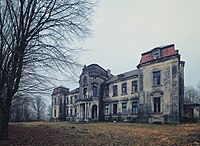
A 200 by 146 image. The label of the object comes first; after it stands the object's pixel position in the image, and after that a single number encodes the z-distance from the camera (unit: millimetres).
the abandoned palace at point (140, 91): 29406
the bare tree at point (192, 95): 61875
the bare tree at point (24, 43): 11032
